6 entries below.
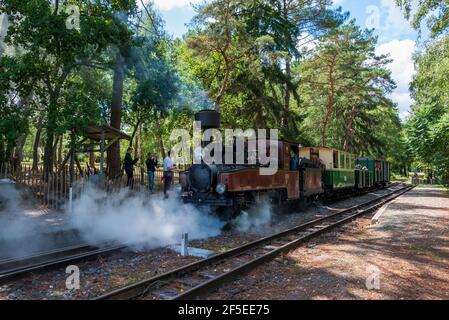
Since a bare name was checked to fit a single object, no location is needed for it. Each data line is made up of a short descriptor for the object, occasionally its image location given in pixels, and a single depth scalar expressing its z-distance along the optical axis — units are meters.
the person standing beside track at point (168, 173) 15.44
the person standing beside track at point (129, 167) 15.57
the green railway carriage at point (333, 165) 17.65
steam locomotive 10.35
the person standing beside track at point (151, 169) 16.53
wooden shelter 13.41
